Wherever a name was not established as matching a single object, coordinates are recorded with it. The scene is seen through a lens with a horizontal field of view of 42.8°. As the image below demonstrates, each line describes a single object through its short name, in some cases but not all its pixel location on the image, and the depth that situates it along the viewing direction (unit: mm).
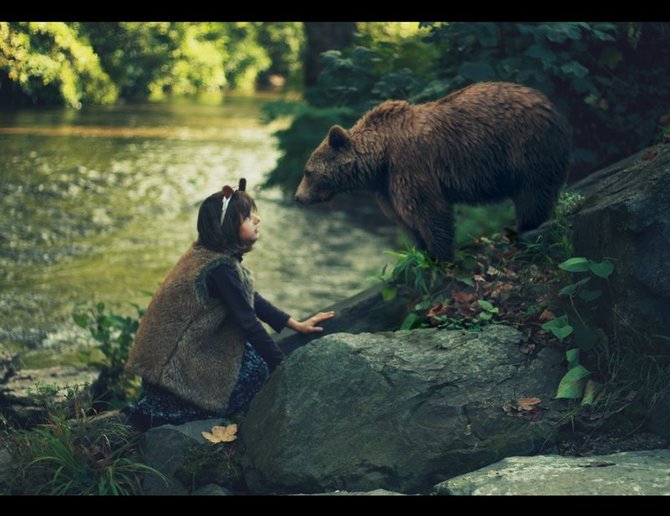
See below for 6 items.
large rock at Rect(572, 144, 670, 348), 4281
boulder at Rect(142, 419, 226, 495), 4449
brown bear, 5398
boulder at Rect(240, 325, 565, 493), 4234
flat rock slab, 3691
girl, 4789
